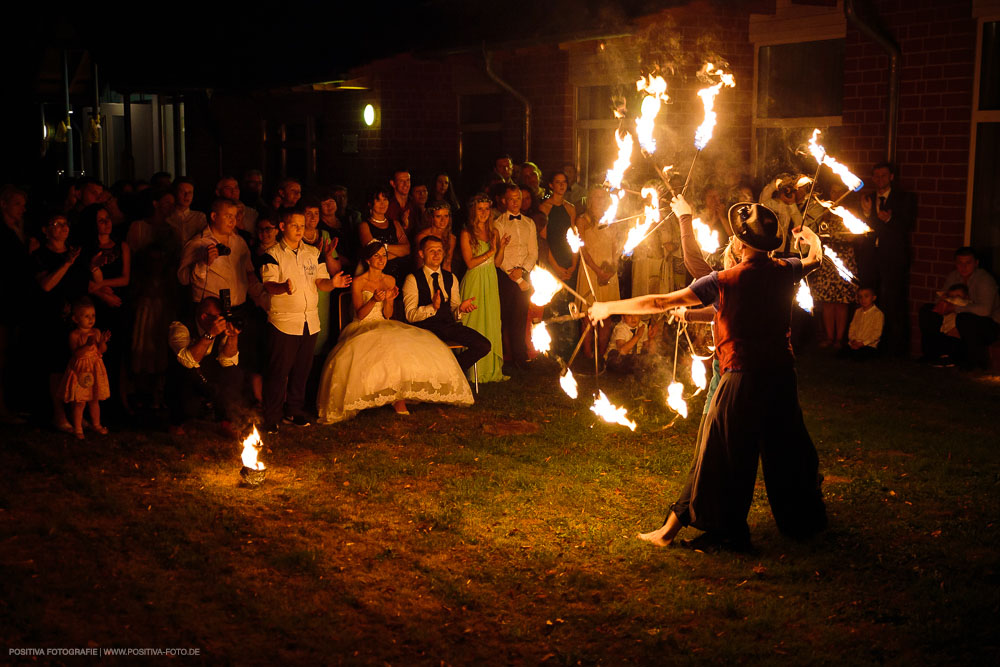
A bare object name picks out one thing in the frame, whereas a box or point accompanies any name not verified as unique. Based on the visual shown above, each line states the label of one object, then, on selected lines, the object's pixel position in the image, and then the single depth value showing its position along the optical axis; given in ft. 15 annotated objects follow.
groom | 32.48
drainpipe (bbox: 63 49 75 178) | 65.10
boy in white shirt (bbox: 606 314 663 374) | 35.20
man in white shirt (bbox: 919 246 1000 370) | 36.55
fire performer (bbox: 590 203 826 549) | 19.93
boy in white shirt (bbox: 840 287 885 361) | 38.68
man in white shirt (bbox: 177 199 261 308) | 28.22
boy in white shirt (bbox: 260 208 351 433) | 28.43
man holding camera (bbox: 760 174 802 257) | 39.58
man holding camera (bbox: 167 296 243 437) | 27.25
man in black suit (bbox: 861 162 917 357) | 39.32
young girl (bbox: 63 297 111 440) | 27.53
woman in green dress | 34.71
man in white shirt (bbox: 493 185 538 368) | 36.17
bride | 29.84
